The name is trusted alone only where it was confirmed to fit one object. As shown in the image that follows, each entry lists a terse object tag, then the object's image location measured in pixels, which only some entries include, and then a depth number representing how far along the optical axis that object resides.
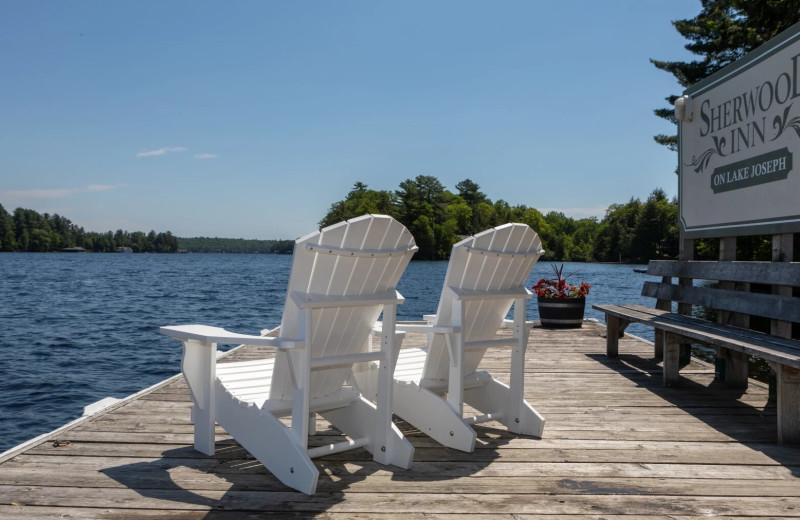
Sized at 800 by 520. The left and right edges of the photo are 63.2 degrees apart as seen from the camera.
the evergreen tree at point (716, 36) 15.55
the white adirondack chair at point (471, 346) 3.45
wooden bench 3.59
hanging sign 4.64
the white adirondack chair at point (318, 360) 2.84
